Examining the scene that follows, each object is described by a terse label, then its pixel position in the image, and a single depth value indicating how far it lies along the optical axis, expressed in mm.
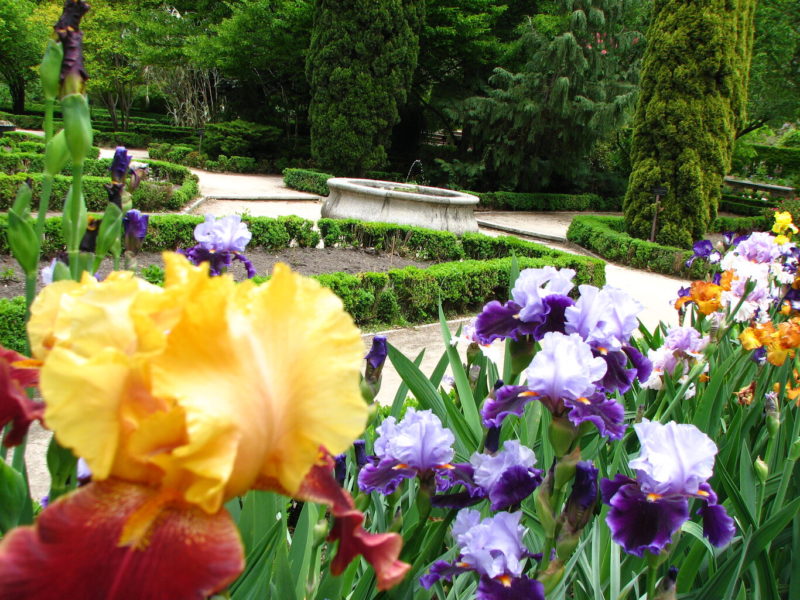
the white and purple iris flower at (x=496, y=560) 1106
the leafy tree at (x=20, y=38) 23750
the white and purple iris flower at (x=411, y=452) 1264
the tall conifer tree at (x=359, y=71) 16828
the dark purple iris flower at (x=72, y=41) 1070
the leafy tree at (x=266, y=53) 18844
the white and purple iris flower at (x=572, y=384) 1168
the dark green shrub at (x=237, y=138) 20438
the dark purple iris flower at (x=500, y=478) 1223
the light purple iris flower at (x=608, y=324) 1348
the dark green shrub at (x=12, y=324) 4359
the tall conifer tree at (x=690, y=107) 11570
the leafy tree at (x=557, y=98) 16328
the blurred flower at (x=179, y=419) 535
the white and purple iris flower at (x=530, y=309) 1431
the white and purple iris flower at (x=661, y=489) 1102
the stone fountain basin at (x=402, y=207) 11117
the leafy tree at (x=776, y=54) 19000
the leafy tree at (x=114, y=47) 21609
